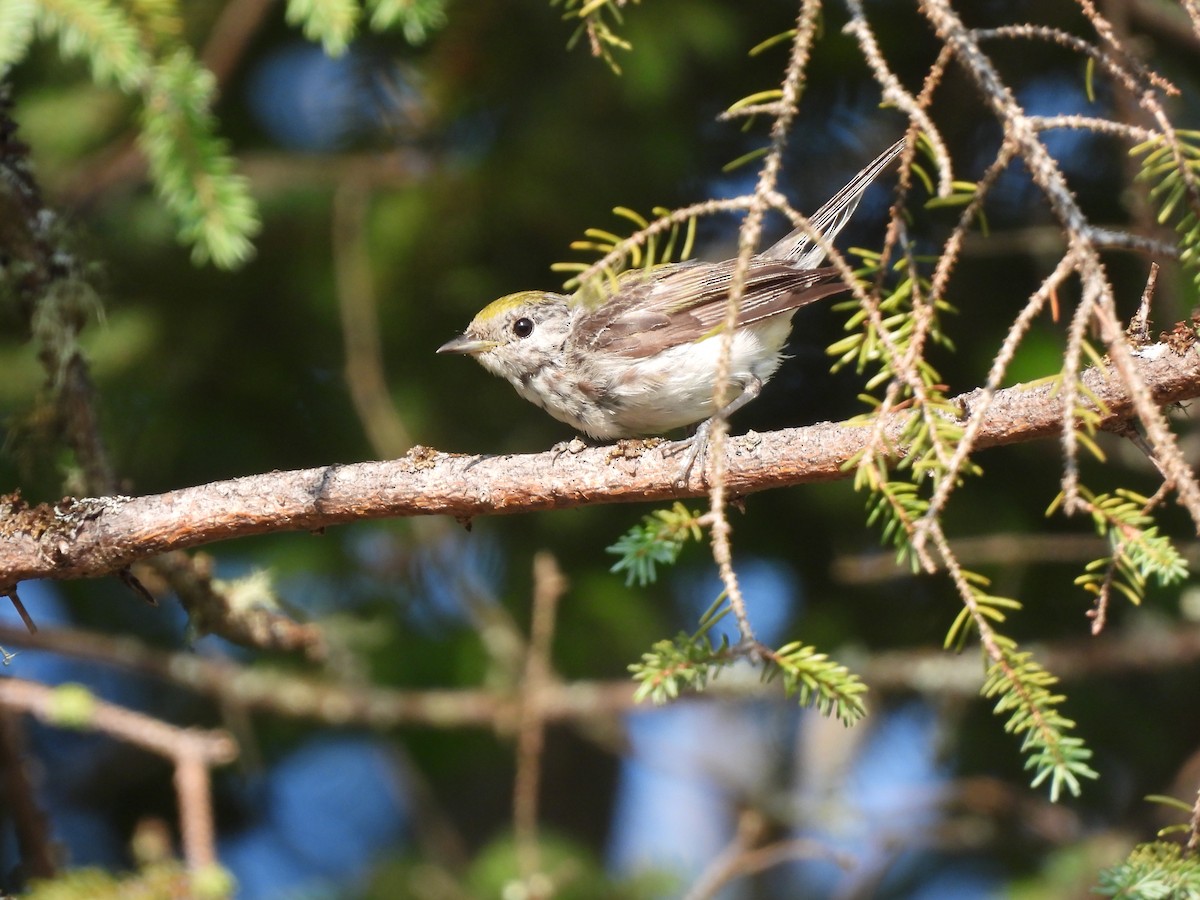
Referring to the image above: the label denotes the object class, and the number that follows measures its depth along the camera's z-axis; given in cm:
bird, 793
